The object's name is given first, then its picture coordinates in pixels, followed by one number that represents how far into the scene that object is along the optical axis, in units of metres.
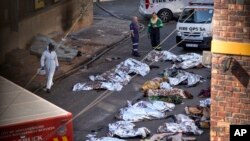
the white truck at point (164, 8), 31.33
